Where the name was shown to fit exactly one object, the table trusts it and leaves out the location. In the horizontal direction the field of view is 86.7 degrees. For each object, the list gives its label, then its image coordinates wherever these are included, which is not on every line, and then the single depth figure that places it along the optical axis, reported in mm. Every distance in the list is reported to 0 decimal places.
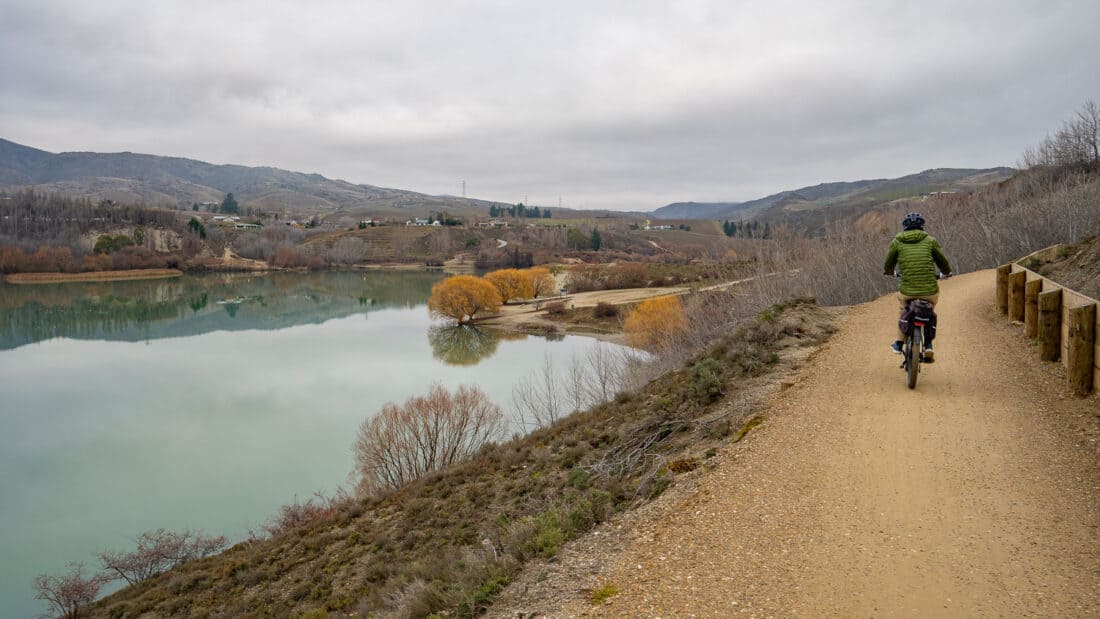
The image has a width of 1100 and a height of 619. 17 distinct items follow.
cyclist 7429
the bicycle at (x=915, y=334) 7227
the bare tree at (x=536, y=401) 26328
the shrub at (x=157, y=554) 16125
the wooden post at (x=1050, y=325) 7434
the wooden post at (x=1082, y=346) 6195
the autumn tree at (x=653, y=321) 36750
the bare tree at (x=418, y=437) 21312
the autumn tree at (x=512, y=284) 73000
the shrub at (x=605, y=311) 59509
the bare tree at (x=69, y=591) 14352
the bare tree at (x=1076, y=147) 38669
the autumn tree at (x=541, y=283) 76312
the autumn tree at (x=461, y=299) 62000
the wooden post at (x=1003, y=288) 10844
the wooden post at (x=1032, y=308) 8898
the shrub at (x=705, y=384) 8984
